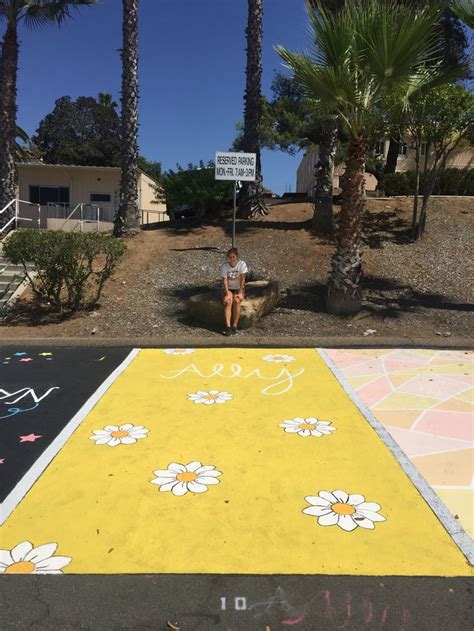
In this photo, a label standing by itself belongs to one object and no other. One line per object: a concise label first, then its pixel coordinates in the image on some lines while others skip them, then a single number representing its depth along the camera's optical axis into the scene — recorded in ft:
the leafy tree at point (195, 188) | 50.34
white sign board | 29.22
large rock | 27.78
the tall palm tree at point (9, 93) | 48.24
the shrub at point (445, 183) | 62.23
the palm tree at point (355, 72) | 25.35
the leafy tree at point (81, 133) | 128.16
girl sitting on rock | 26.73
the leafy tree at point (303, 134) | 44.68
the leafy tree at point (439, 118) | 35.87
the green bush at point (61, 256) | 28.68
